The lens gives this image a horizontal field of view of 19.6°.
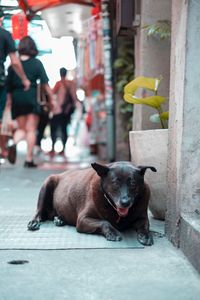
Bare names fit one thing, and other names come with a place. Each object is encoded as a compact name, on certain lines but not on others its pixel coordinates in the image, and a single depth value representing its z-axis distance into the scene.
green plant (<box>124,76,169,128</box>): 5.02
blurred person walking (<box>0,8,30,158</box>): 8.30
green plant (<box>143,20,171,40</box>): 5.80
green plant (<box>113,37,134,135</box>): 9.27
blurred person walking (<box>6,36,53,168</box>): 10.07
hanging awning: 9.56
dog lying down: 4.31
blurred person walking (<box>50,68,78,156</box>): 13.60
